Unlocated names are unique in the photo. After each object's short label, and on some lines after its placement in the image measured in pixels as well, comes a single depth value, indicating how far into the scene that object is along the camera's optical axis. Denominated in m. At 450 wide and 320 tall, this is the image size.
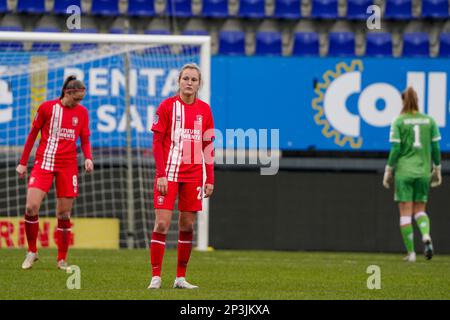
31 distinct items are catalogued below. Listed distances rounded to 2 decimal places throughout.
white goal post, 14.86
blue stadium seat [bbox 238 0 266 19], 19.02
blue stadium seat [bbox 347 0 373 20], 18.92
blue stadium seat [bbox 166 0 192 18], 18.66
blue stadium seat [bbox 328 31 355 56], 18.72
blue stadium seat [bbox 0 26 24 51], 15.59
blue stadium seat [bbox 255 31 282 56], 18.67
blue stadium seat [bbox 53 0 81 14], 18.39
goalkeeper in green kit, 12.41
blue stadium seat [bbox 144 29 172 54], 16.12
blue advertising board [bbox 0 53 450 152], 15.59
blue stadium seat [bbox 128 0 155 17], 18.66
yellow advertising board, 14.93
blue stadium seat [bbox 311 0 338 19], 19.00
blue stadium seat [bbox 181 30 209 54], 16.48
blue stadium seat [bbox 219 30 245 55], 18.53
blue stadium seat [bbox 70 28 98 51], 16.71
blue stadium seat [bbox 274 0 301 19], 18.97
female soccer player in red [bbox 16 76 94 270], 10.36
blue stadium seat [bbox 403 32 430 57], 18.78
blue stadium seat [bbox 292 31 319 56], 18.66
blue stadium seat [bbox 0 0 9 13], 18.06
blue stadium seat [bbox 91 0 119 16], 18.48
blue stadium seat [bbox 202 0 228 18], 18.72
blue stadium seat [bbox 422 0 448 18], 18.94
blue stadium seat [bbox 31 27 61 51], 16.39
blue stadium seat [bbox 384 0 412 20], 19.06
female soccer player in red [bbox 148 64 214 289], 8.00
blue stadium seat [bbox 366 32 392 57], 18.84
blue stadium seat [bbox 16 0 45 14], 18.30
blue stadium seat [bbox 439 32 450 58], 18.80
